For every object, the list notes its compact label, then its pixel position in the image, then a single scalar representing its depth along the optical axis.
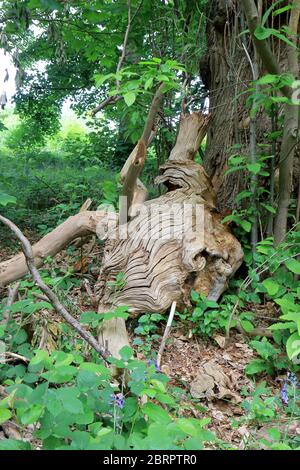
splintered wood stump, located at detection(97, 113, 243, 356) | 3.59
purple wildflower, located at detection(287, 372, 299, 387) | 2.72
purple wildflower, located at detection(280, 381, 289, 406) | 2.56
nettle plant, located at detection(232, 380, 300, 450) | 2.35
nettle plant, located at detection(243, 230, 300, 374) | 3.10
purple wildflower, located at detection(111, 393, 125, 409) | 1.96
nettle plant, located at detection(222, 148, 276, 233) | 3.85
